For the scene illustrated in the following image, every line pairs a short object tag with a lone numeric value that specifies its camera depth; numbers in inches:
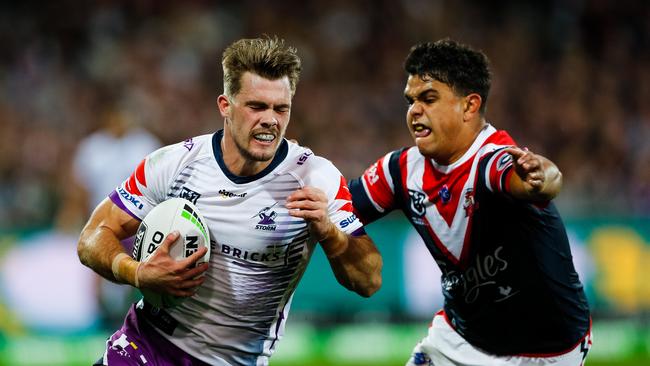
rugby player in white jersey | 394.0
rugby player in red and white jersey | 411.2
